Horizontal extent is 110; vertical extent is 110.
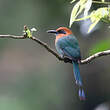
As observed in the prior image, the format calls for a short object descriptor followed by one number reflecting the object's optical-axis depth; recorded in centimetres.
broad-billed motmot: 685
